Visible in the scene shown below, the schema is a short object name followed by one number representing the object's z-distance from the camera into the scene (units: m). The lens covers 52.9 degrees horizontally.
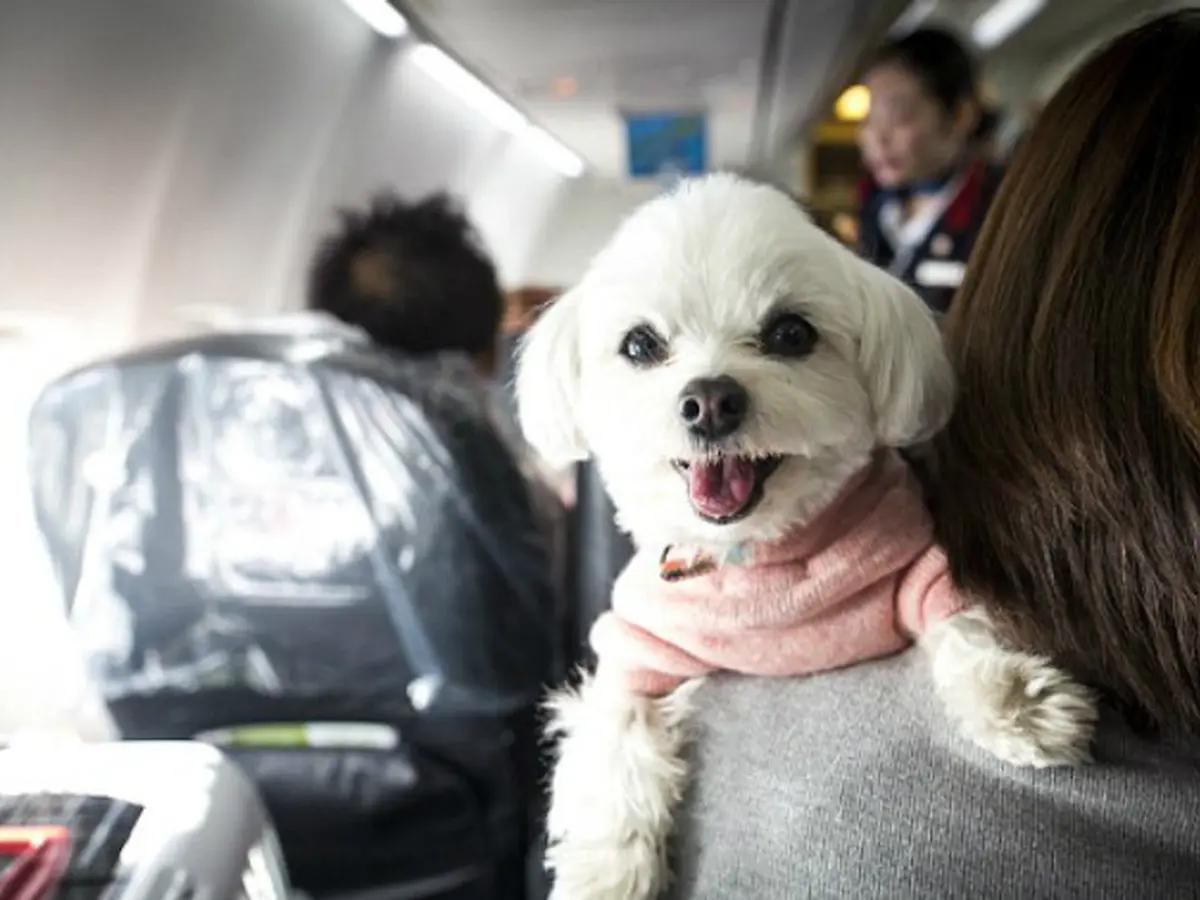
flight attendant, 2.24
